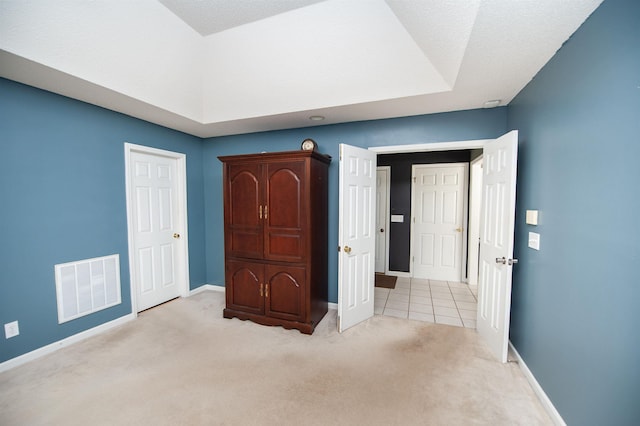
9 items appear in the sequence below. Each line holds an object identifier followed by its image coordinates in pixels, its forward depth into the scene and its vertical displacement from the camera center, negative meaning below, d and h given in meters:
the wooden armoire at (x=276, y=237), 2.76 -0.41
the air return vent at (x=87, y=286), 2.44 -0.88
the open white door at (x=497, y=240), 2.12 -0.36
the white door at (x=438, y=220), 4.41 -0.34
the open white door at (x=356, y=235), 2.71 -0.39
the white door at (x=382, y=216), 4.80 -0.29
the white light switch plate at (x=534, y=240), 1.95 -0.31
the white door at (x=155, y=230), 3.12 -0.39
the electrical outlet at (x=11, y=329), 2.10 -1.08
